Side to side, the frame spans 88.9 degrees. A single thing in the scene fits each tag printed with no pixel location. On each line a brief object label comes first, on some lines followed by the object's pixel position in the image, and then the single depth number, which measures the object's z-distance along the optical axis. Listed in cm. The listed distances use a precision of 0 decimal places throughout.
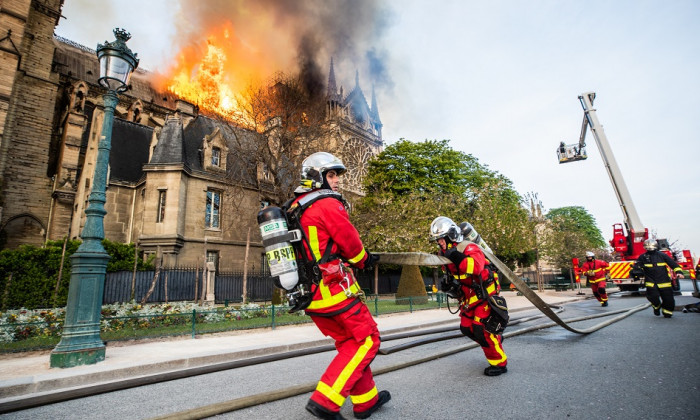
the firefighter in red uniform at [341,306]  296
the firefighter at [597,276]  1363
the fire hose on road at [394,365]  328
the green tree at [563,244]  2864
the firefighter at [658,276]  950
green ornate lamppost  603
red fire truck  1697
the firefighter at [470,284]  454
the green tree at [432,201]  2155
